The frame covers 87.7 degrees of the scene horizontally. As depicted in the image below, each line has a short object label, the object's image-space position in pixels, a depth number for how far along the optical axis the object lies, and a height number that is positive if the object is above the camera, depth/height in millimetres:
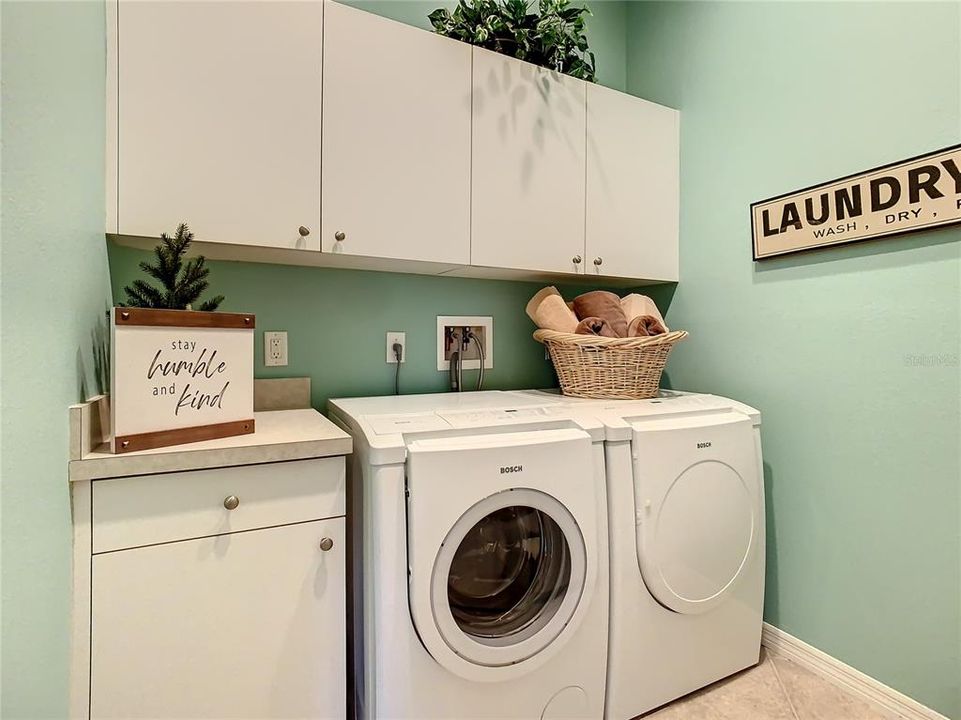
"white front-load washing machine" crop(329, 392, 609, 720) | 1136 -493
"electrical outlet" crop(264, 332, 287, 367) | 1720 +68
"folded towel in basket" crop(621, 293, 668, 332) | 1976 +236
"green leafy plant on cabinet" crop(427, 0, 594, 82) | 1710 +1182
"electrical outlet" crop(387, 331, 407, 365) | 1928 +95
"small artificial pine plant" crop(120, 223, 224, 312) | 1131 +205
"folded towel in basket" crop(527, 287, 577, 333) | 1879 +196
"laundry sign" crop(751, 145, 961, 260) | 1338 +475
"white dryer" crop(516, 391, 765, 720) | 1399 -534
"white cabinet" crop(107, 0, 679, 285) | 1263 +674
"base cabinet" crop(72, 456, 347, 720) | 1017 -494
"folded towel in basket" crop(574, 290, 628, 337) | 1856 +217
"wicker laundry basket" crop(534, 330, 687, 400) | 1745 +11
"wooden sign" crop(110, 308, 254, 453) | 1034 -16
